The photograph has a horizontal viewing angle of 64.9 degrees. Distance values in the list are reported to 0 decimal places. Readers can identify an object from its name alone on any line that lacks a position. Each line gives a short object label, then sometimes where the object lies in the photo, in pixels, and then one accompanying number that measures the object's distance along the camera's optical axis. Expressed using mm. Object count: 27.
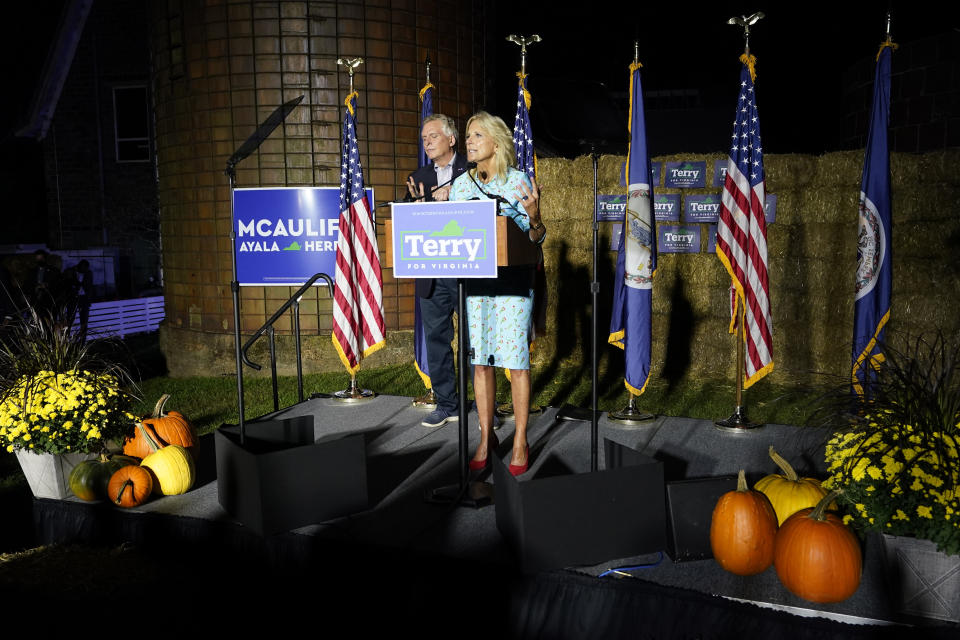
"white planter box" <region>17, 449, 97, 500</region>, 3635
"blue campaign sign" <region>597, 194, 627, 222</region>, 7461
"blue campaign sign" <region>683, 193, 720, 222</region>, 7234
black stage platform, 2475
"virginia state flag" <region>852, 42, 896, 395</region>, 4734
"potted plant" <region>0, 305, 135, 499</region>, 3576
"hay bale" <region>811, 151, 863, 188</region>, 6621
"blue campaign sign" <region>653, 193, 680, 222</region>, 7336
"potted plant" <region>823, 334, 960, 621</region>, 2365
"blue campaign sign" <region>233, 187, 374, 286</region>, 7828
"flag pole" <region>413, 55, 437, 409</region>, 5391
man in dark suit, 4461
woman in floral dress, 3490
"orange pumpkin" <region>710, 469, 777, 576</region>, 2684
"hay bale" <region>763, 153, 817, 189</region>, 6793
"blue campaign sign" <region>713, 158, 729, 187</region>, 7145
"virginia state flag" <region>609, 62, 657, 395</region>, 5008
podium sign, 2967
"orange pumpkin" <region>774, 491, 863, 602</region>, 2463
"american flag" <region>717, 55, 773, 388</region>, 4867
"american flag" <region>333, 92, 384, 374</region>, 5766
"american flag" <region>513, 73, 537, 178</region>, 5988
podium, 3031
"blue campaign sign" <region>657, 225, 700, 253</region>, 7316
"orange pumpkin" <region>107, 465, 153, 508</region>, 3477
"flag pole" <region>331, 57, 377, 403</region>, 5696
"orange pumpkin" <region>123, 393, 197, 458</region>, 3977
